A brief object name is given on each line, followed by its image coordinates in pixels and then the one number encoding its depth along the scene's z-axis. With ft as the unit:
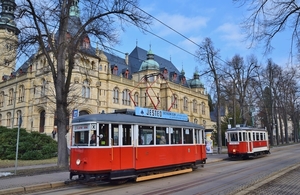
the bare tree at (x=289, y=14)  37.48
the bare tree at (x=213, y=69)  100.47
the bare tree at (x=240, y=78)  116.53
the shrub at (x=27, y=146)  77.56
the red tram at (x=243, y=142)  78.23
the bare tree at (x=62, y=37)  50.49
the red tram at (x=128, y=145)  34.37
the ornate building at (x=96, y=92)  139.64
